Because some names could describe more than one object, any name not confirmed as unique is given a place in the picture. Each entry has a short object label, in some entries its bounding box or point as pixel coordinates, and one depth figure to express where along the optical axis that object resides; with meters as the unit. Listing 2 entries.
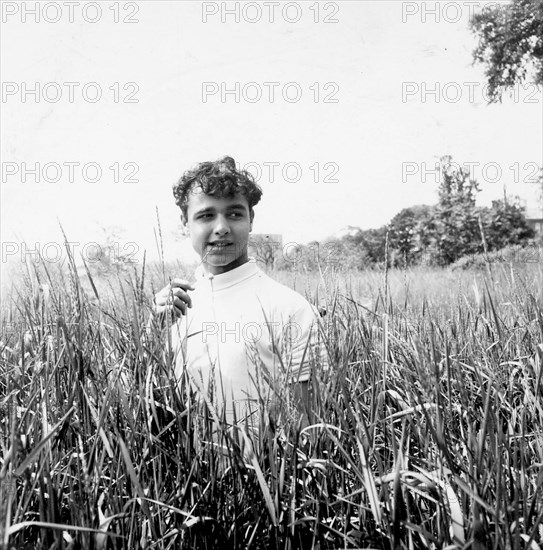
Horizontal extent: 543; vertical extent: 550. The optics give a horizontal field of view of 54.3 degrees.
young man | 1.81
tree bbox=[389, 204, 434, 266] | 18.00
